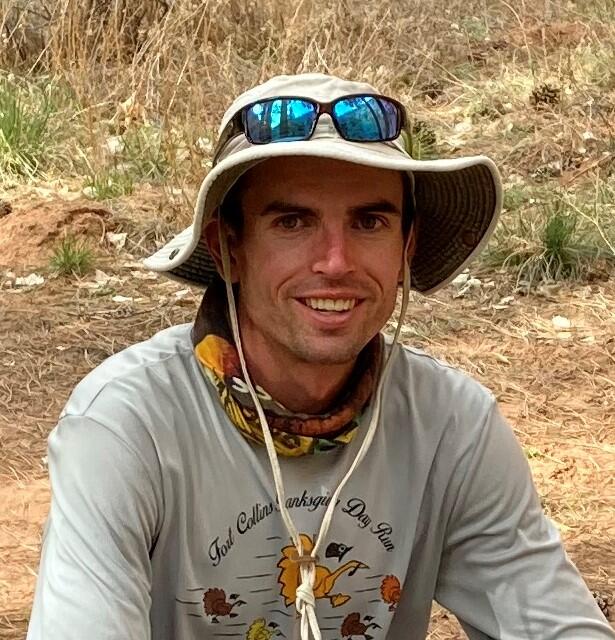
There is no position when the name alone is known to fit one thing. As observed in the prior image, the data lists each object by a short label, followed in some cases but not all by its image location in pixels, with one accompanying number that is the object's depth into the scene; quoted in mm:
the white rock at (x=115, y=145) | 6737
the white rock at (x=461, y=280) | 5352
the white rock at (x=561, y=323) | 4941
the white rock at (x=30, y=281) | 5270
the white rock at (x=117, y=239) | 5695
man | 1785
